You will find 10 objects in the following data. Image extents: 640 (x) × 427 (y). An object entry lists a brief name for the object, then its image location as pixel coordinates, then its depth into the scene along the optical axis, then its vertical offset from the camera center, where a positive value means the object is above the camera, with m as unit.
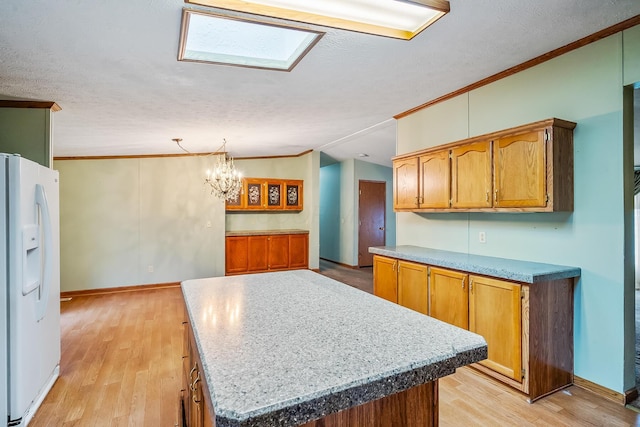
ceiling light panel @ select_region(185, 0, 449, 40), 1.77 +1.14
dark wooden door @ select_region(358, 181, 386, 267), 7.85 -0.10
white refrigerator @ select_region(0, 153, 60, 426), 1.98 -0.46
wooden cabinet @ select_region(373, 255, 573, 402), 2.27 -0.80
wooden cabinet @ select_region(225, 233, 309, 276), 6.36 -0.76
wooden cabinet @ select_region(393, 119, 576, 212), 2.40 +0.35
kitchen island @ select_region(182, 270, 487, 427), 0.75 -0.40
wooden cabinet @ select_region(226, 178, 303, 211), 6.61 +0.38
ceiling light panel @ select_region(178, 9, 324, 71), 2.01 +1.15
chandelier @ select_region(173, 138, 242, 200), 4.54 +0.49
